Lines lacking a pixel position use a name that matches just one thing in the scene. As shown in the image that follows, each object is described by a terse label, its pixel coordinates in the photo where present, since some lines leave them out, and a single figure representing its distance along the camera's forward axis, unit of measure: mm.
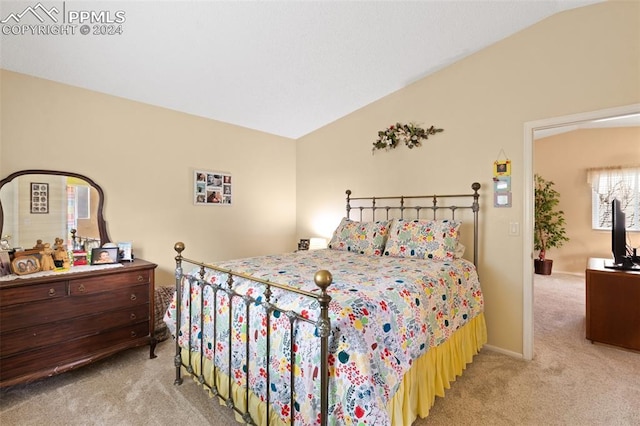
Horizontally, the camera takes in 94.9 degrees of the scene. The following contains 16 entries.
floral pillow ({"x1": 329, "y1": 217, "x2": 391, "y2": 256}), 2943
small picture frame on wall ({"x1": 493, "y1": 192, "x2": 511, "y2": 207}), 2674
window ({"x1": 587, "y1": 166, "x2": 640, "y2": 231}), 5047
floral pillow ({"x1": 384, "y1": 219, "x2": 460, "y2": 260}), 2578
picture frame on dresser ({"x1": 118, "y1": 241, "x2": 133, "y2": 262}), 2682
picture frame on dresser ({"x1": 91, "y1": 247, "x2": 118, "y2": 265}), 2477
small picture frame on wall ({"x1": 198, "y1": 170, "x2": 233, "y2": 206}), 3479
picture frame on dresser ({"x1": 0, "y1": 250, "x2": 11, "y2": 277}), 2049
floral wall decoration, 3191
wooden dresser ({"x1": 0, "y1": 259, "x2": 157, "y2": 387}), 1947
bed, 1215
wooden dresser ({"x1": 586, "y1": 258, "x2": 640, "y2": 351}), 2639
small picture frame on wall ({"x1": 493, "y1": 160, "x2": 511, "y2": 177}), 2666
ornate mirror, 2365
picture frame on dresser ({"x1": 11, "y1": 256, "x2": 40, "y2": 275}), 2074
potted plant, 5617
